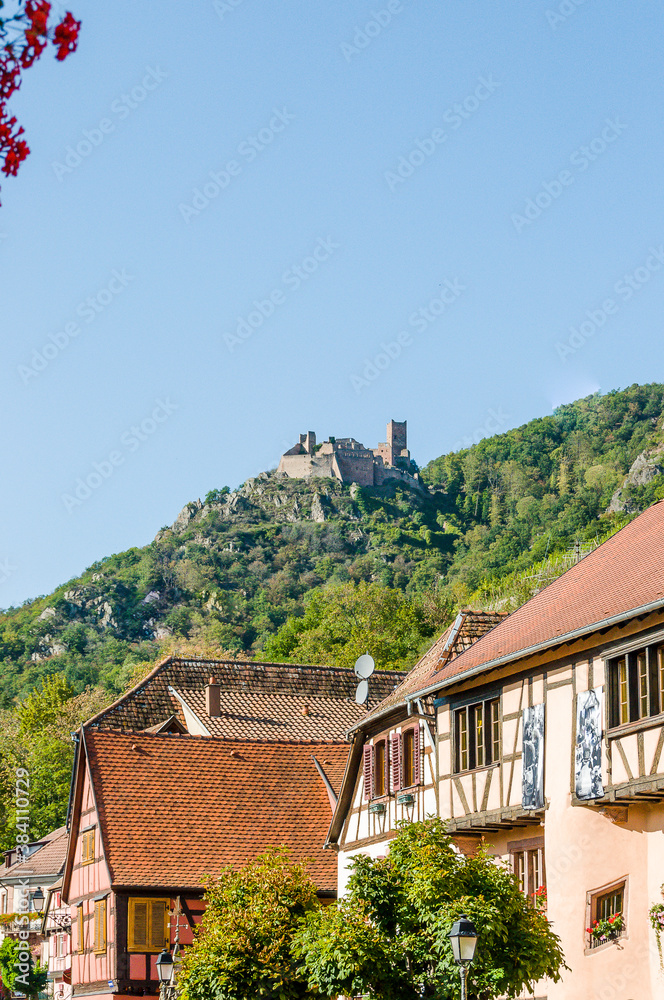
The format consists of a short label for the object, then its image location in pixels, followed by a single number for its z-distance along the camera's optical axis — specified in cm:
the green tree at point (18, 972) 3619
